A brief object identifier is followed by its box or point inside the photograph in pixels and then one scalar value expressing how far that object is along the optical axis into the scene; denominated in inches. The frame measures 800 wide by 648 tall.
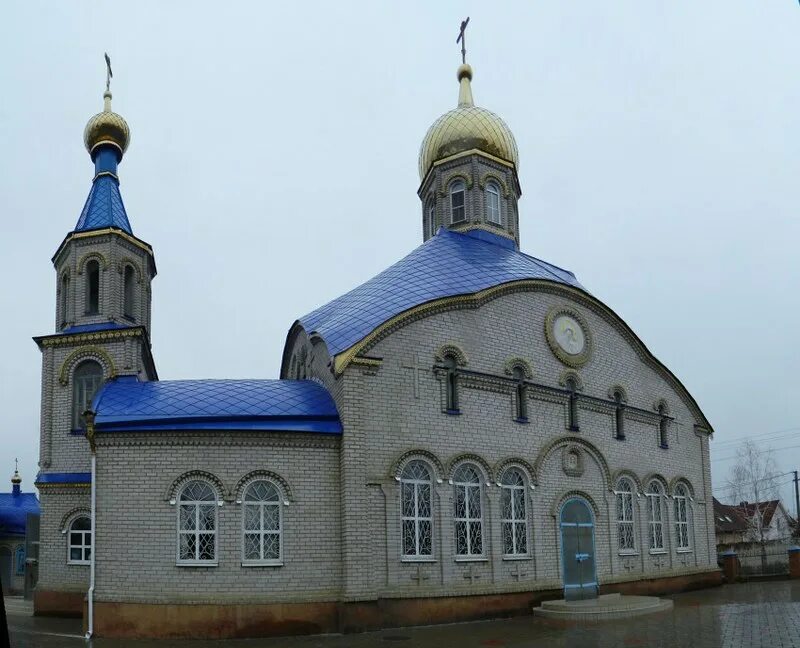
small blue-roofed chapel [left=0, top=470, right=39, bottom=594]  1104.2
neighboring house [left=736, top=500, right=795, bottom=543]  1595.8
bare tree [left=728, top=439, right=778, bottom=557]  1638.2
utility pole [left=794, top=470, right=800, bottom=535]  1744.5
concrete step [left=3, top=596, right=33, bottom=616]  694.5
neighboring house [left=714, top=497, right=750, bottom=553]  1793.8
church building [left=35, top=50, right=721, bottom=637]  530.3
